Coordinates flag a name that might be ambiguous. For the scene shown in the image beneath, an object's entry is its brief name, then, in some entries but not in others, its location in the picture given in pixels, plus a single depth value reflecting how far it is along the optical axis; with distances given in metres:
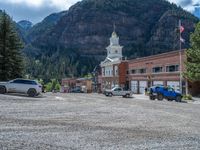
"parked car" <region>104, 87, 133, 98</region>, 62.21
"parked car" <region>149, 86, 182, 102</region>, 48.38
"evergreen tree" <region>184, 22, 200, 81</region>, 53.78
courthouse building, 96.56
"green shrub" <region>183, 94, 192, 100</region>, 52.23
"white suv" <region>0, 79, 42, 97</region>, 37.28
